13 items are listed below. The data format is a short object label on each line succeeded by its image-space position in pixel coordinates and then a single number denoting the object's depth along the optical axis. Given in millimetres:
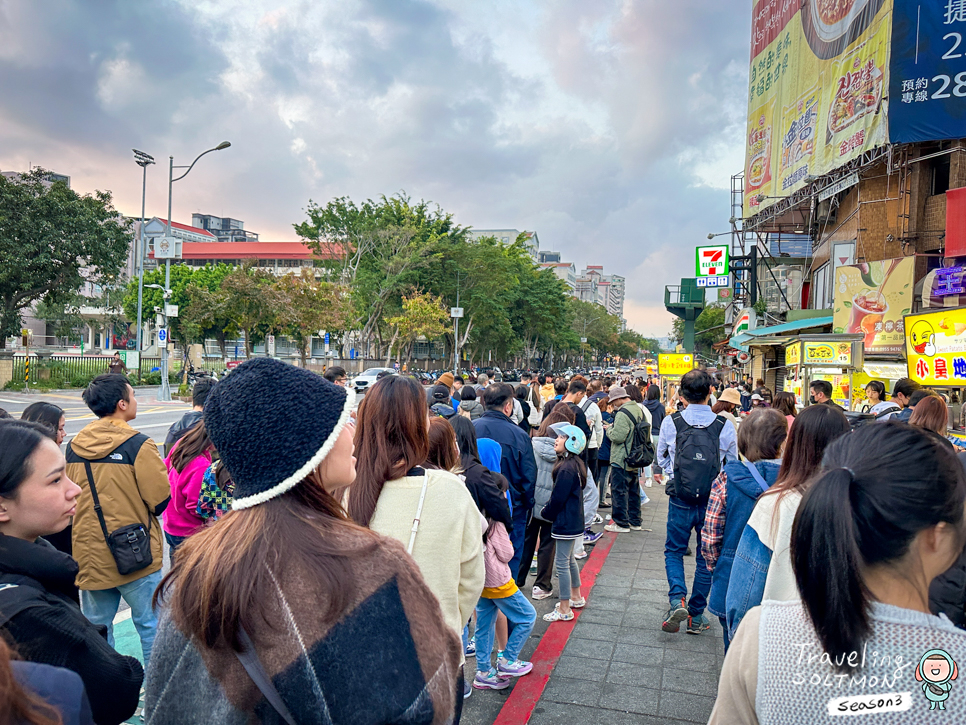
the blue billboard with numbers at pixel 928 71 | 13711
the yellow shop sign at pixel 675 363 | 15078
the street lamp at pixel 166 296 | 22375
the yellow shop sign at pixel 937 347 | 6801
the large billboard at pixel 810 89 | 15148
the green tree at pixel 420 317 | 36738
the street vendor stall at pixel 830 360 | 9812
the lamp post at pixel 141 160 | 23625
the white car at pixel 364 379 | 32469
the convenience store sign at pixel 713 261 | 31641
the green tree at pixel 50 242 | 26266
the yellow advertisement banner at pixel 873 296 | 15312
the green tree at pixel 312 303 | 30516
